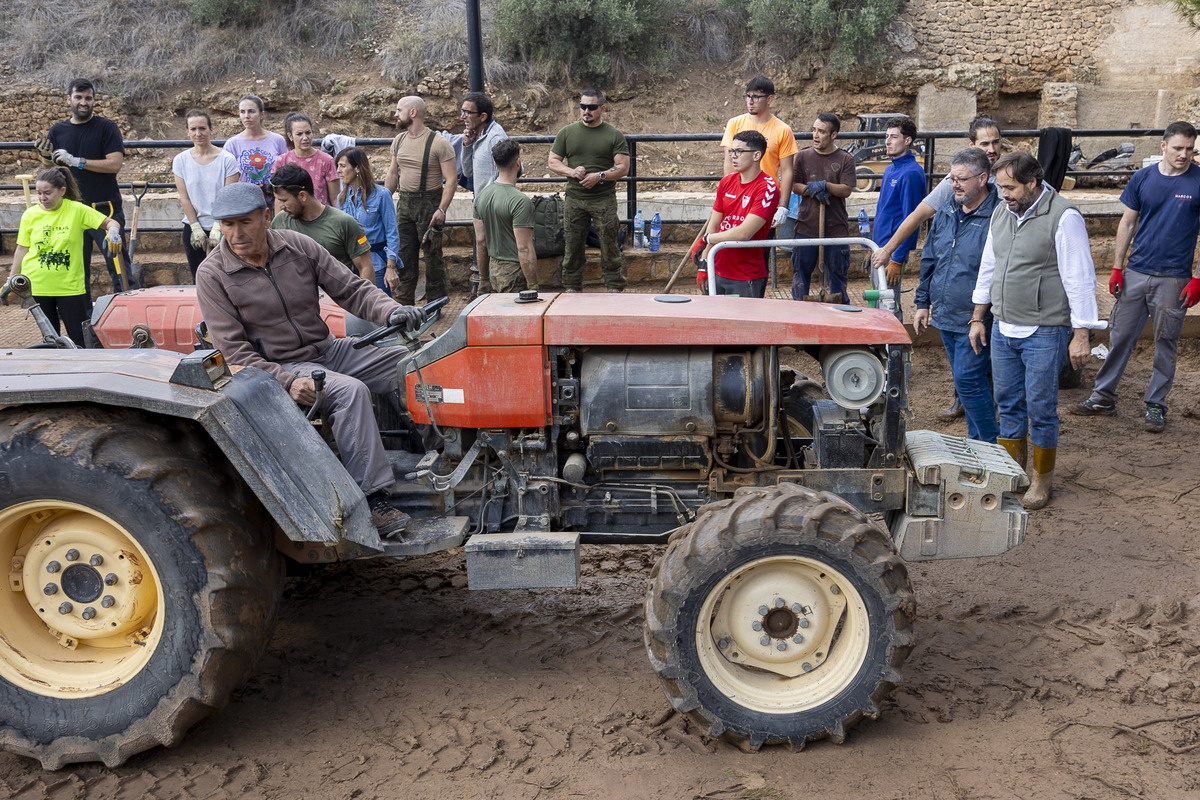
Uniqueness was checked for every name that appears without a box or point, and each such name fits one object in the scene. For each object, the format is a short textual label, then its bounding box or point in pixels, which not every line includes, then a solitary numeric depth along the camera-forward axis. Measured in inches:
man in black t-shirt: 333.4
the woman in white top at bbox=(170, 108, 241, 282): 319.6
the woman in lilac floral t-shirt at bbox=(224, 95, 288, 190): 323.0
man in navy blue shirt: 269.0
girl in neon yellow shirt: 290.4
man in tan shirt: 342.3
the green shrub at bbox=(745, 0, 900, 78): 770.8
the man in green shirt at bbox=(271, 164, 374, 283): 241.6
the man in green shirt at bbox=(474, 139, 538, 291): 298.0
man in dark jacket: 233.9
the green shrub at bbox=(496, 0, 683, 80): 751.7
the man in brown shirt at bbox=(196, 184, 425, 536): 157.6
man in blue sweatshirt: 291.3
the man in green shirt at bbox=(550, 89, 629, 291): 349.4
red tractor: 133.4
